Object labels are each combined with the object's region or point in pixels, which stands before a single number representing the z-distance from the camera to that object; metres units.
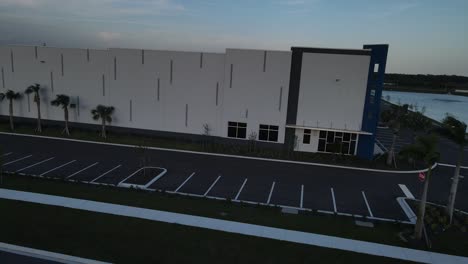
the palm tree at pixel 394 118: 22.72
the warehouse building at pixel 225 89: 24.41
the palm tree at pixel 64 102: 28.09
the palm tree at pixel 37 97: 28.48
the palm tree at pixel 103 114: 27.53
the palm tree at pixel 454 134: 13.64
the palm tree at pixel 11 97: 28.88
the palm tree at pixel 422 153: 12.29
